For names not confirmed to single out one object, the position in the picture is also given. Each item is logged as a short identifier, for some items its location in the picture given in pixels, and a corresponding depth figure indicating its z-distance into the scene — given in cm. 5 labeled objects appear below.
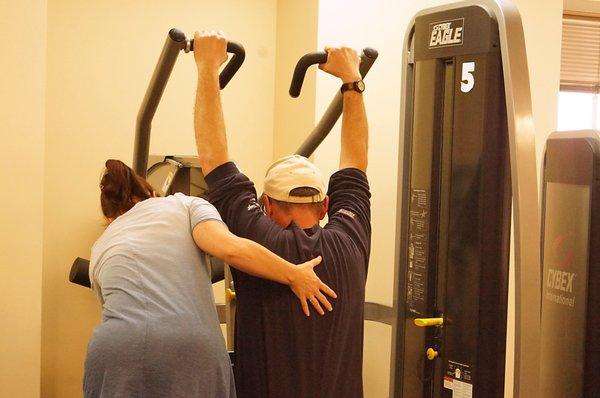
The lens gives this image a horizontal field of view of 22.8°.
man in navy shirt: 394
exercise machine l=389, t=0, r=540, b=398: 404
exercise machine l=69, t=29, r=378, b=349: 424
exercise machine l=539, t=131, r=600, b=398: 488
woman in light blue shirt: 397
